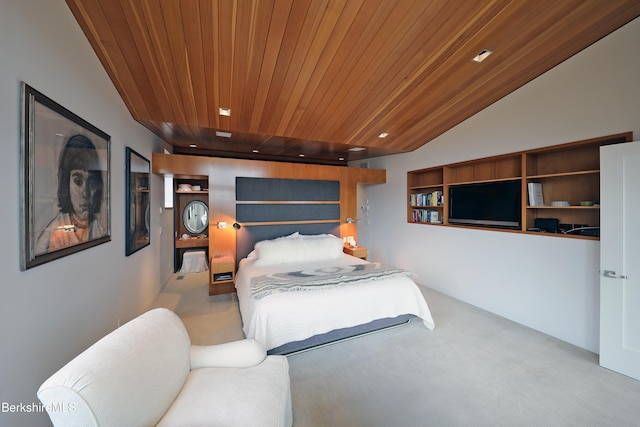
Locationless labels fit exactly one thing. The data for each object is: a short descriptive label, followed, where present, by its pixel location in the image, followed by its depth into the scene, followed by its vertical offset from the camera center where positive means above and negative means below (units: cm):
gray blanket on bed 251 -76
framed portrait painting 128 +20
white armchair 91 -84
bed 232 -94
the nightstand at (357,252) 461 -76
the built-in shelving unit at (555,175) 264 +47
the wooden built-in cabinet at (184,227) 543 -31
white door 209 -42
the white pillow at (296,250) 375 -61
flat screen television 318 +10
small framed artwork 267 +13
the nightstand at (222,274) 373 -100
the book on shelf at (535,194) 297 +20
